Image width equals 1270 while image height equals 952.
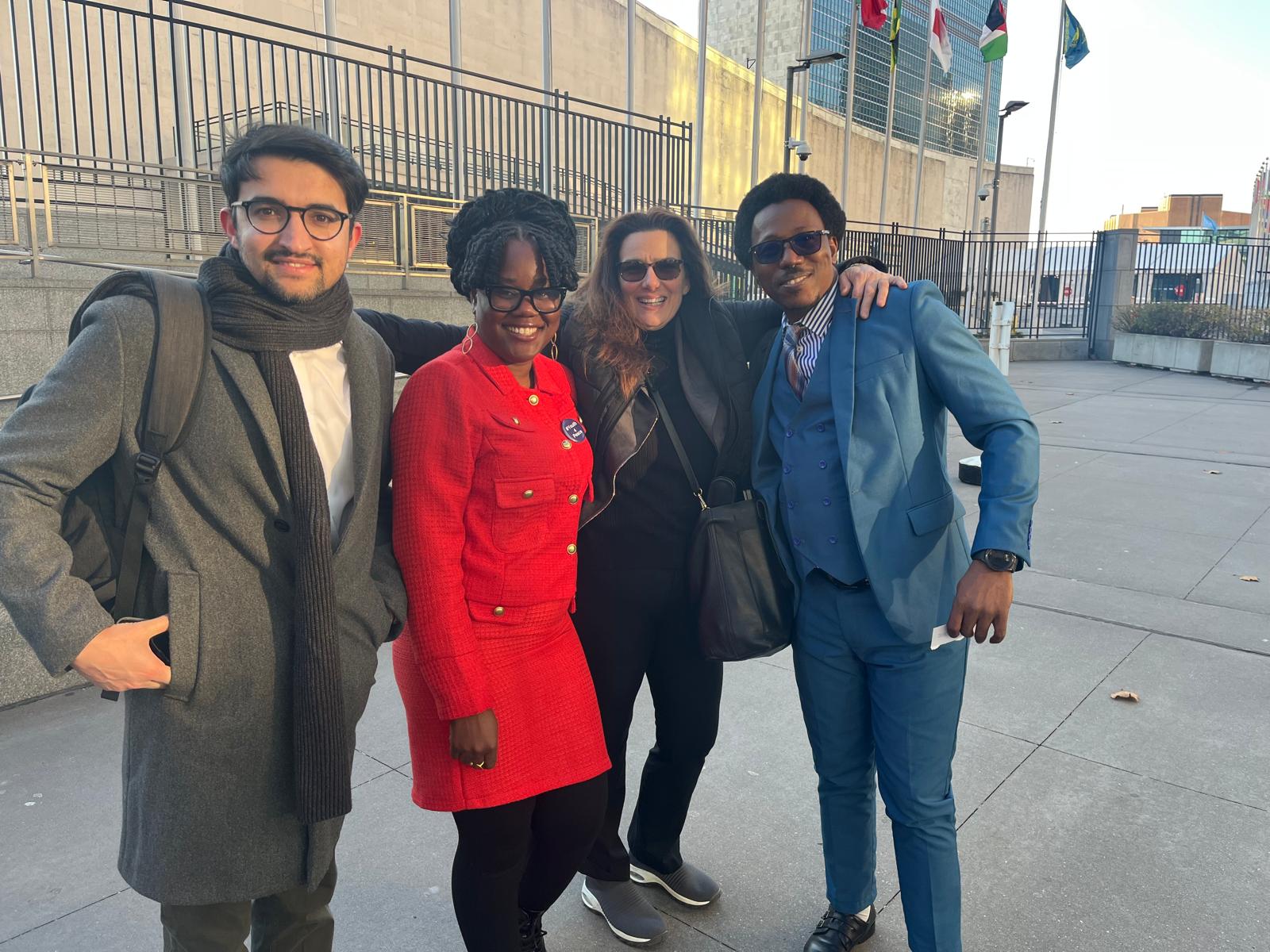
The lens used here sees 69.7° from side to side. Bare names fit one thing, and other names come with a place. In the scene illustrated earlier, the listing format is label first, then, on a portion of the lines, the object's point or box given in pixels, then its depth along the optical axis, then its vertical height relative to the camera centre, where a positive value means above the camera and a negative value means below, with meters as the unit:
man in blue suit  2.11 -0.51
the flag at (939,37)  22.75 +6.64
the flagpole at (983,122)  25.98 +5.51
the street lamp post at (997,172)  19.84 +3.13
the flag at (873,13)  20.69 +6.53
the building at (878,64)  48.84 +13.91
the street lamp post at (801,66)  19.33 +5.13
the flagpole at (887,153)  25.36 +4.36
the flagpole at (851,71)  23.34 +5.99
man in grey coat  1.57 -0.49
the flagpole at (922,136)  26.62 +4.98
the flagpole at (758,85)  19.97 +4.73
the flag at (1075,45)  25.11 +7.12
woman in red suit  1.89 -0.59
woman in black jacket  2.34 -0.37
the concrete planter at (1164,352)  16.47 -0.81
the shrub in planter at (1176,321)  16.91 -0.21
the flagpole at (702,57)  18.22 +4.89
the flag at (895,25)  21.81 +6.61
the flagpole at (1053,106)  26.77 +5.90
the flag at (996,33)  21.23 +6.29
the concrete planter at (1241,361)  15.12 -0.85
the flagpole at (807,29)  22.14 +6.70
